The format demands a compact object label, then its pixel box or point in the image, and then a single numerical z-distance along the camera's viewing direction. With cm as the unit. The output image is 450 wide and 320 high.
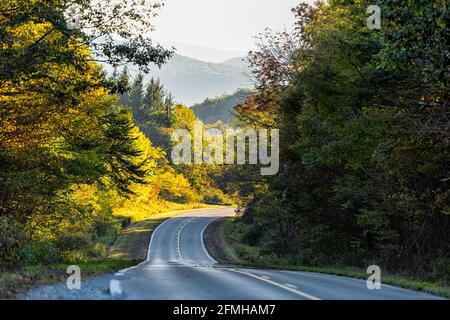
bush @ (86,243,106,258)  4073
